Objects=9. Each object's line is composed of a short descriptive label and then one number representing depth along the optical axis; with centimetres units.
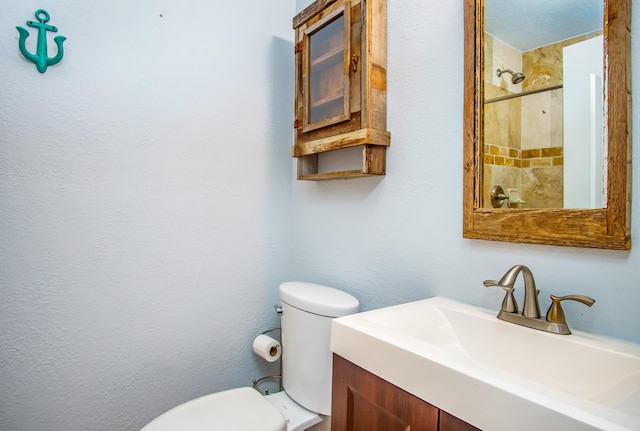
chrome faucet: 72
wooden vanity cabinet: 58
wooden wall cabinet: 114
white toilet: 105
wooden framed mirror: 68
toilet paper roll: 138
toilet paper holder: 154
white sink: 47
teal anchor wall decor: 105
